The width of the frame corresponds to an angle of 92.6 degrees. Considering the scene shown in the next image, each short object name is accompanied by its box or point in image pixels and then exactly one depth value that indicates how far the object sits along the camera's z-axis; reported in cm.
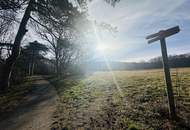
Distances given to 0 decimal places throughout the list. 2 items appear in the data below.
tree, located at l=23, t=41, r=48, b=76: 2032
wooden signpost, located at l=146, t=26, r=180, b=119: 246
